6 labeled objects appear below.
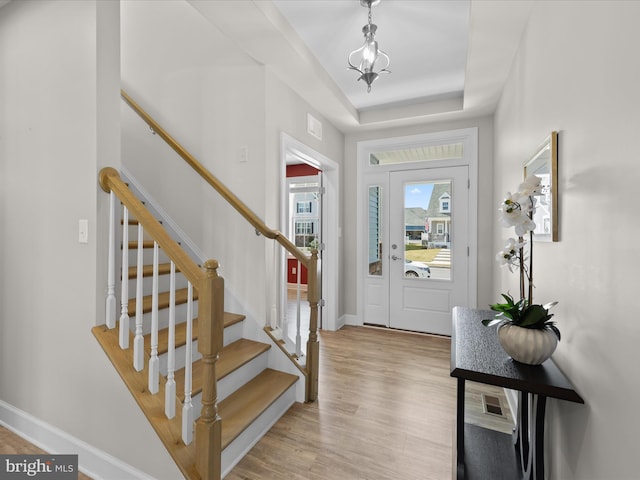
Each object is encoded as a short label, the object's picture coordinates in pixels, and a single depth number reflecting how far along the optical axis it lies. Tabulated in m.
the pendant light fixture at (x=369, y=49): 2.00
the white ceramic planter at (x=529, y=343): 1.15
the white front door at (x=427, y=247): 3.62
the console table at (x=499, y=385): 1.10
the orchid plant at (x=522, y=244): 1.18
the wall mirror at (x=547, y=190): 1.34
